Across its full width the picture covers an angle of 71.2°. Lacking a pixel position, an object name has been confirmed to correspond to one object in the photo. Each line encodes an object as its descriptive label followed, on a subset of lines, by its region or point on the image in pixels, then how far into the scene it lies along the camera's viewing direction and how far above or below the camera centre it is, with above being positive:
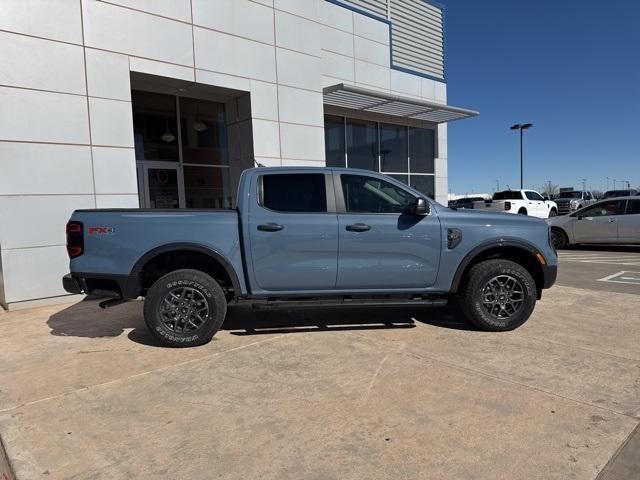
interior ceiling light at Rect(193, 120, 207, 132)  10.59 +2.00
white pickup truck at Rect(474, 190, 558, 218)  21.72 -0.13
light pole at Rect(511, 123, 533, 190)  33.34 +5.44
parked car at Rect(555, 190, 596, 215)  30.61 -0.22
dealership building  6.89 +2.38
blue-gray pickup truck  4.70 -0.51
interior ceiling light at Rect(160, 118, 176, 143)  10.23 +1.74
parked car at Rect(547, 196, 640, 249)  11.90 -0.73
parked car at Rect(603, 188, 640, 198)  29.29 +0.29
